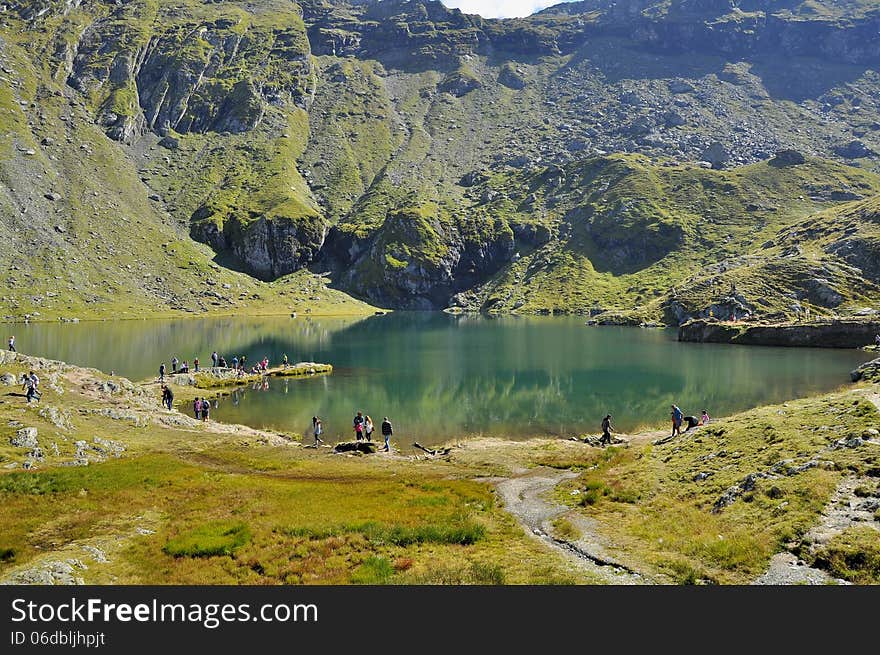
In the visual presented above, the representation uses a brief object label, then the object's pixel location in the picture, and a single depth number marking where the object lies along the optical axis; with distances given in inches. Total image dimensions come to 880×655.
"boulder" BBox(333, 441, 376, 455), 1742.1
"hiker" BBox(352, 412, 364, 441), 1875.0
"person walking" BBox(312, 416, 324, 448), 1900.6
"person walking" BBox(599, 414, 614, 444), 1848.8
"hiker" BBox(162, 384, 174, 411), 2349.9
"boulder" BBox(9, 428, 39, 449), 1350.9
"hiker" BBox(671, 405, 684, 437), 1788.9
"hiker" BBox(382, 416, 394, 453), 1760.6
